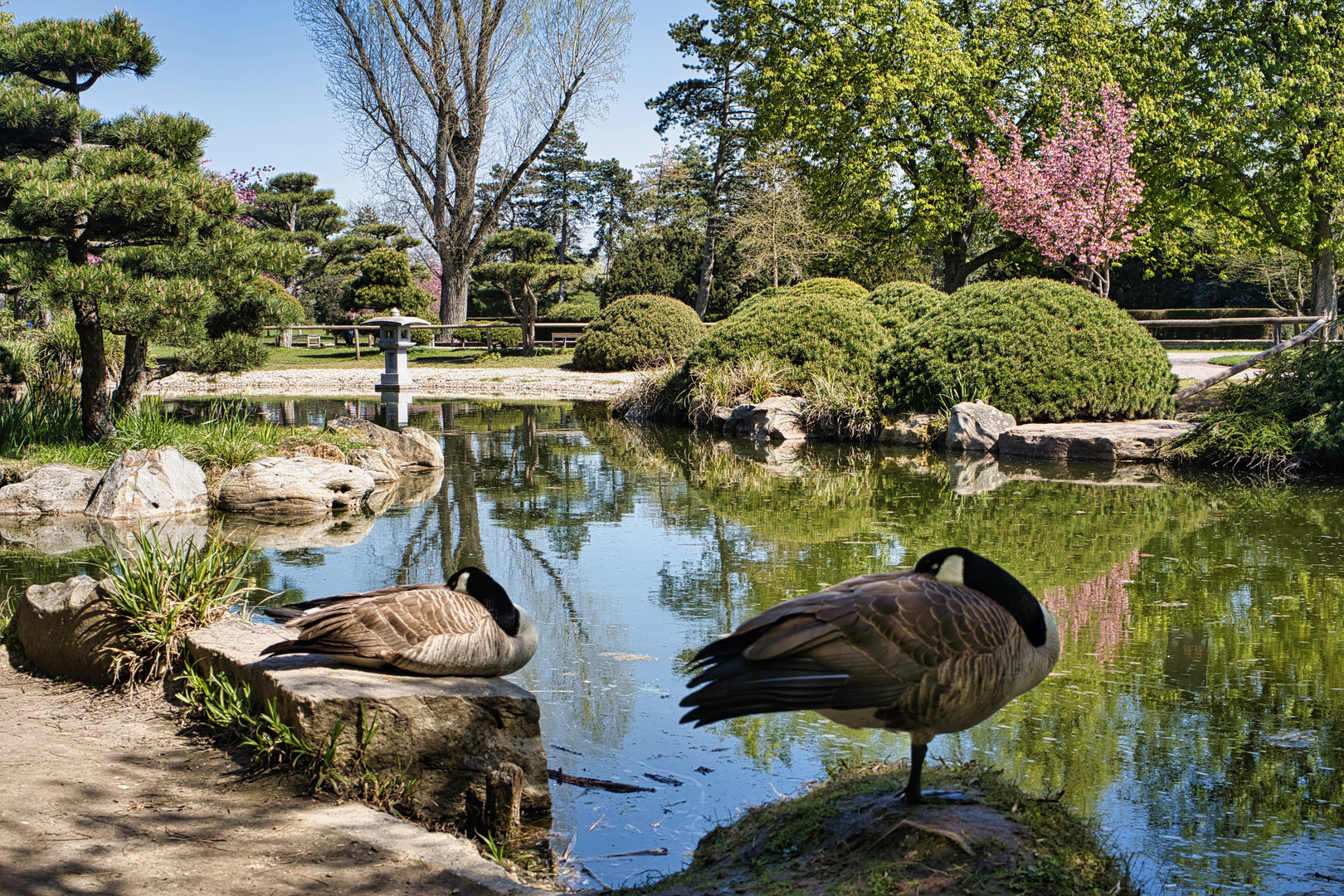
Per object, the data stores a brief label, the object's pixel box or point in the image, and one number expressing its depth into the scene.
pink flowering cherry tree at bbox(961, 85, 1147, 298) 21.80
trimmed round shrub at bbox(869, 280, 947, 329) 19.19
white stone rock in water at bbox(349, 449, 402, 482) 11.83
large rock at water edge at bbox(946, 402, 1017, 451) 14.22
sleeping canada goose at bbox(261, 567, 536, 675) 3.88
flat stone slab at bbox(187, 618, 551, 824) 3.68
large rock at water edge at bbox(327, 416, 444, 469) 12.76
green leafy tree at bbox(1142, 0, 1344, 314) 23.78
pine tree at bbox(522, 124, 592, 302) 59.25
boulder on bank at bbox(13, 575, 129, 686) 4.80
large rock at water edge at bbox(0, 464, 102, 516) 9.49
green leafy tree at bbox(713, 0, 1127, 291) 27.23
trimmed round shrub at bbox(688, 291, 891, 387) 17.84
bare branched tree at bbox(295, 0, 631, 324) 31.12
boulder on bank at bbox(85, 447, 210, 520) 9.36
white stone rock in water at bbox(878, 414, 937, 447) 15.18
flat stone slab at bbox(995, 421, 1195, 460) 13.04
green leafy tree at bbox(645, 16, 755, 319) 37.69
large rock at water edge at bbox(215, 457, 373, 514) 9.98
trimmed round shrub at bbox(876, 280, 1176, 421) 14.61
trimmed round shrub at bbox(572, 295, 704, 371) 27.52
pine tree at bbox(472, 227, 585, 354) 32.44
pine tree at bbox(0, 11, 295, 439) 9.43
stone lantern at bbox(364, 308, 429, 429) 23.27
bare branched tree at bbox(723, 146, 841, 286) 34.84
